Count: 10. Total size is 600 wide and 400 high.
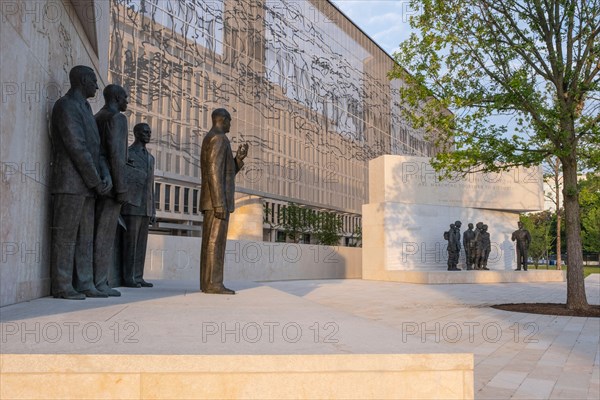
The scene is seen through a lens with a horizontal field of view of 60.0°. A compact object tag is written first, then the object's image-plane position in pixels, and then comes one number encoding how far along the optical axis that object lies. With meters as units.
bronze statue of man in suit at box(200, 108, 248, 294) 6.43
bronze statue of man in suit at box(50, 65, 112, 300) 5.30
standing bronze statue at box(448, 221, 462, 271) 24.73
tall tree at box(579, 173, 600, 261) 52.44
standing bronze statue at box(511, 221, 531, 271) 25.80
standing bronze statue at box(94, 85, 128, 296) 6.00
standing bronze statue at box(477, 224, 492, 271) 25.36
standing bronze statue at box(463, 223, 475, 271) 25.23
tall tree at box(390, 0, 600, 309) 11.38
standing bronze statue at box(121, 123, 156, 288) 7.58
